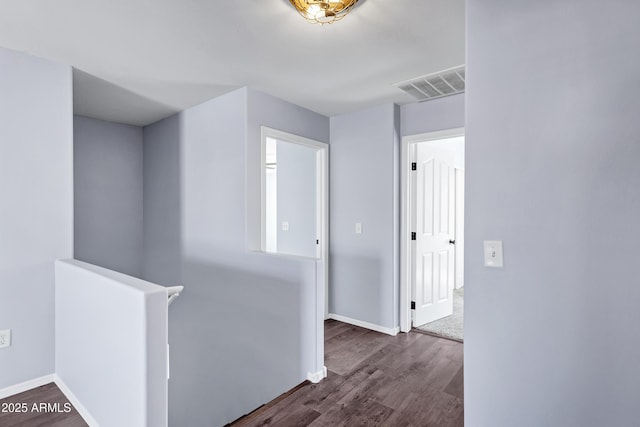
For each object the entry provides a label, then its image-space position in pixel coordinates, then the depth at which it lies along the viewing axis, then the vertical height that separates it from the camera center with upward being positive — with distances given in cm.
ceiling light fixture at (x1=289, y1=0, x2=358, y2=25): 163 +106
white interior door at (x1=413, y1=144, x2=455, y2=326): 343 -27
